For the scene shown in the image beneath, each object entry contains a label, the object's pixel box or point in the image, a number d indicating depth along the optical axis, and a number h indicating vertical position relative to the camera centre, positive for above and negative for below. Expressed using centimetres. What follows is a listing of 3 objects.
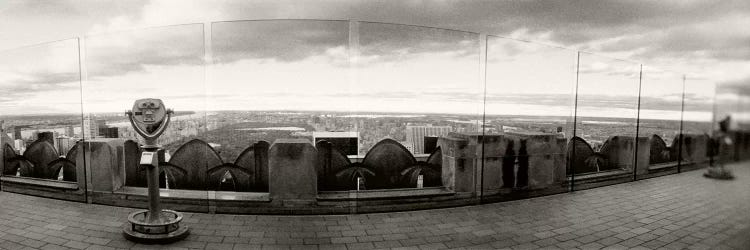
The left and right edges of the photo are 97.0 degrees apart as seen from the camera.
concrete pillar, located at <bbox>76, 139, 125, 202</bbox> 551 -98
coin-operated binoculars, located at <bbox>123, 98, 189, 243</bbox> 405 -68
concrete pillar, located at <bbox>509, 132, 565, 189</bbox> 608 -79
